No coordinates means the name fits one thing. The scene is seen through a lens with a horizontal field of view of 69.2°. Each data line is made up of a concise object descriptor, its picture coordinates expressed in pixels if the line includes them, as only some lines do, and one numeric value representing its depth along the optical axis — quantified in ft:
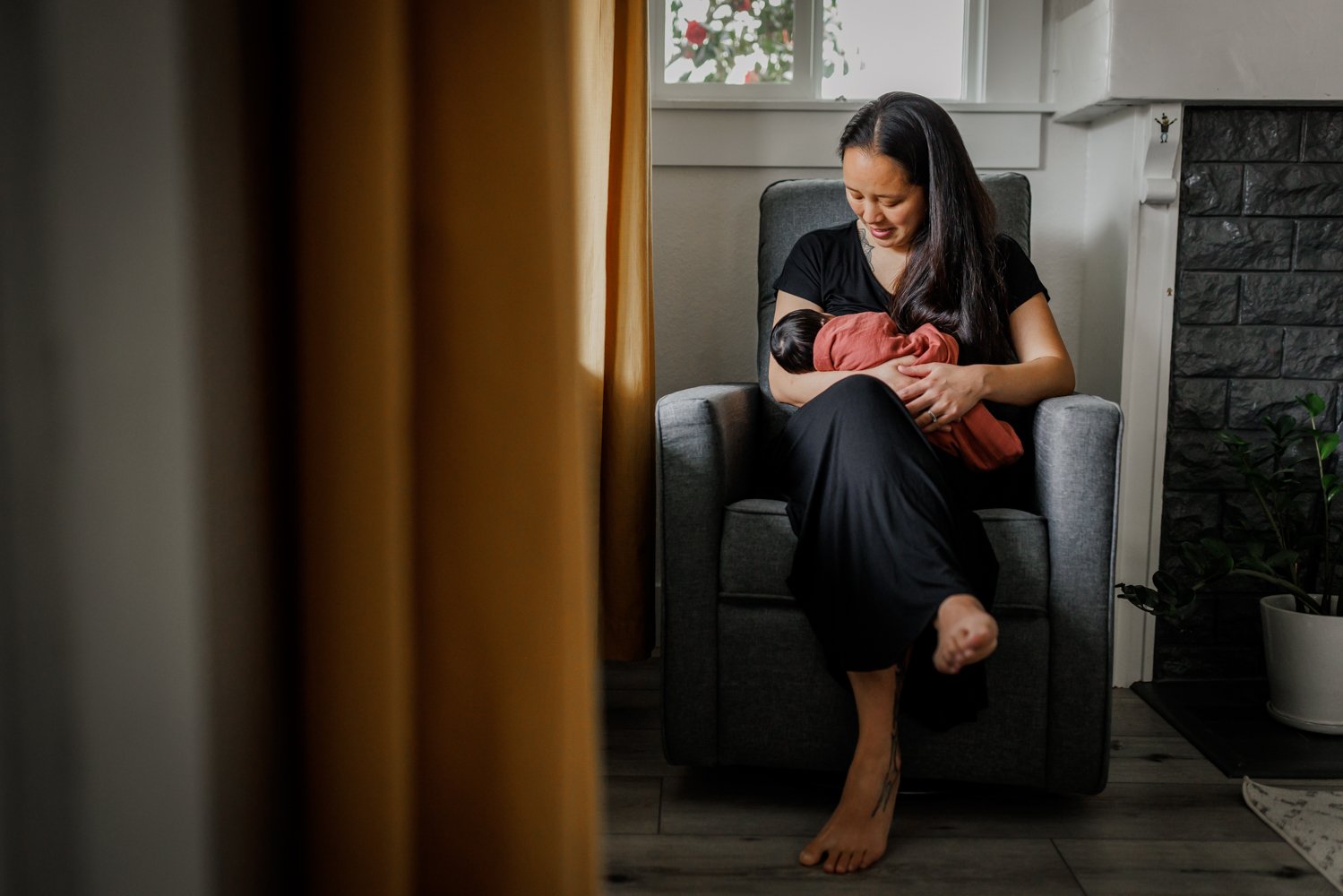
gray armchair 4.73
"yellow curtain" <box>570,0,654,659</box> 5.90
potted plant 5.84
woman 4.30
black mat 5.41
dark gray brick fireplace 6.48
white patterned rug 4.44
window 7.55
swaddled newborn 5.07
